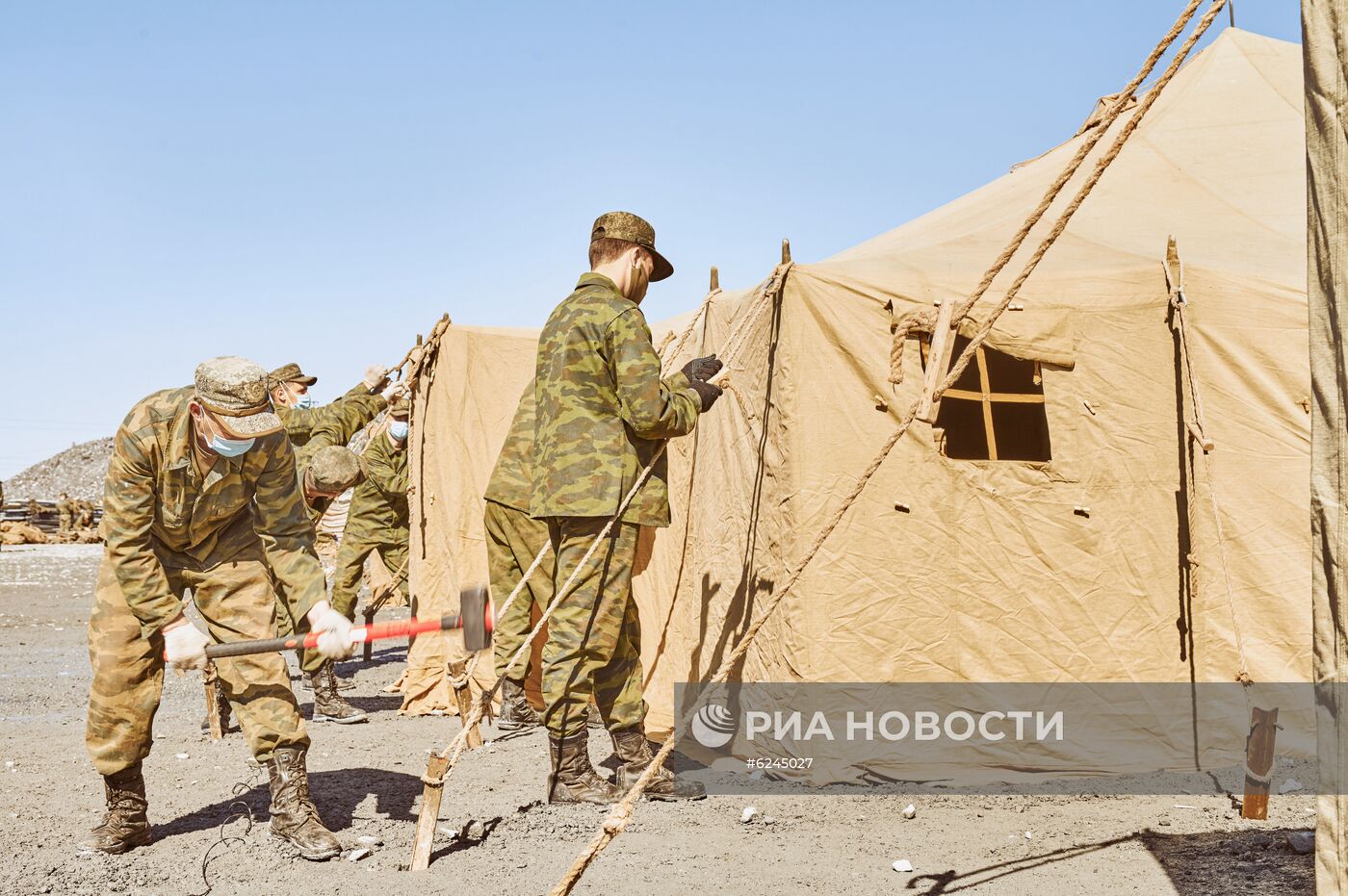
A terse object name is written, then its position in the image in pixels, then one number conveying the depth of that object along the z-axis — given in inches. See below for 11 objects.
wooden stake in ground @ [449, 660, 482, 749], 187.2
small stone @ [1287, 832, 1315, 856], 127.2
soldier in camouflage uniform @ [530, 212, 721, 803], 147.8
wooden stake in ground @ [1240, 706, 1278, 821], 141.3
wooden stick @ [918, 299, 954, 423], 119.3
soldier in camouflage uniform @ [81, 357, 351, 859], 128.0
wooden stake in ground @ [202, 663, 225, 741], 208.5
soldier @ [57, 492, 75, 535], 1195.5
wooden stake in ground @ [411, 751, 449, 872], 130.6
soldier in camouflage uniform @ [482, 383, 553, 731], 203.9
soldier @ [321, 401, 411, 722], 269.3
